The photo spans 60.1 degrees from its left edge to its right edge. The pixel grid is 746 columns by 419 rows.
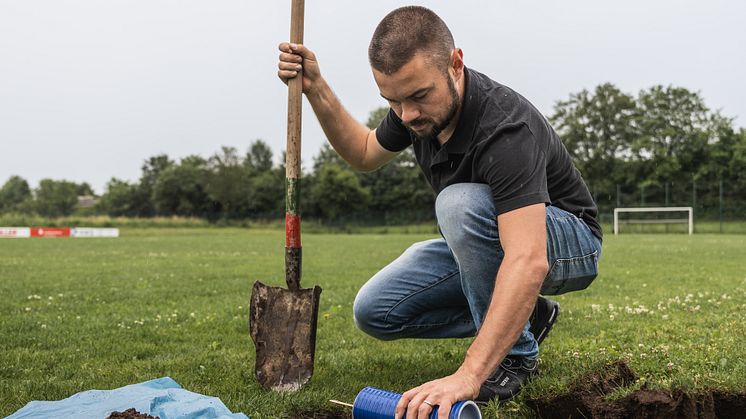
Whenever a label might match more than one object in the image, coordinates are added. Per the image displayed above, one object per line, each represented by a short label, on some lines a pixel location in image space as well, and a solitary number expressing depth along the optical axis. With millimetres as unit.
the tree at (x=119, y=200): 79200
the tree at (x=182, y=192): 74688
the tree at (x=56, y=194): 93562
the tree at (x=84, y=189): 125844
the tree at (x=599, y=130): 58562
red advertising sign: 44875
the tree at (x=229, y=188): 69875
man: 2621
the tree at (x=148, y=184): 82875
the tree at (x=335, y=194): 63281
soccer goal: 39344
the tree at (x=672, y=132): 52375
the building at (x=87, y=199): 121938
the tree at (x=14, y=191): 121125
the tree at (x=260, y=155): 101688
